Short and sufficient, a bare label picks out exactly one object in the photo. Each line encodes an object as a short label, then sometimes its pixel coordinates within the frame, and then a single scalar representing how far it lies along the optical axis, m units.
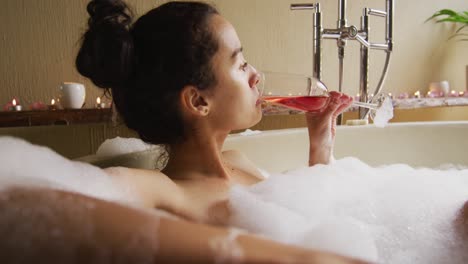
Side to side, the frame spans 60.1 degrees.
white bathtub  1.57
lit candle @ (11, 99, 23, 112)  1.70
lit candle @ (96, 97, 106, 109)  1.86
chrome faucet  1.65
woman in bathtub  0.82
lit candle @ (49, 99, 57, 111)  1.69
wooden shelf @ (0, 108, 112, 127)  1.59
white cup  1.67
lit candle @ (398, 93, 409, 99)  2.62
